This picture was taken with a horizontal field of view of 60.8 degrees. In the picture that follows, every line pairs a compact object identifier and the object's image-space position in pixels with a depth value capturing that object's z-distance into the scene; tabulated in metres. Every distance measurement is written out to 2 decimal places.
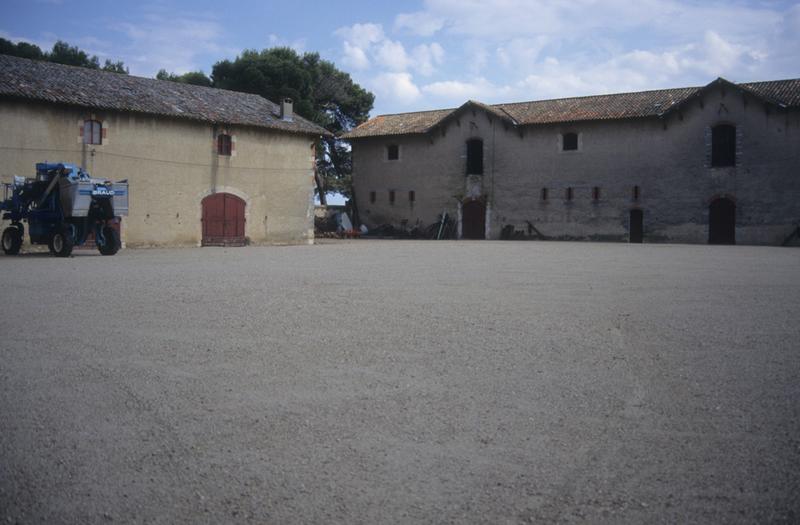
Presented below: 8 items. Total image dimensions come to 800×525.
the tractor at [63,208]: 17.44
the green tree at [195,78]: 49.34
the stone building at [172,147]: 21.23
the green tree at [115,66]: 54.66
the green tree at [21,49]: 43.28
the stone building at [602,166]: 29.98
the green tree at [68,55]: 50.53
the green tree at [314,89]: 44.72
